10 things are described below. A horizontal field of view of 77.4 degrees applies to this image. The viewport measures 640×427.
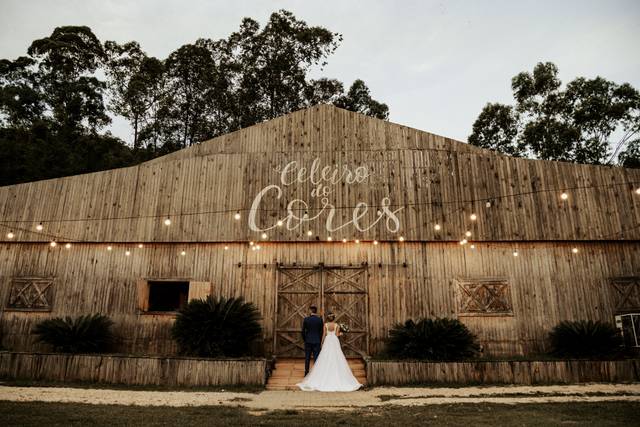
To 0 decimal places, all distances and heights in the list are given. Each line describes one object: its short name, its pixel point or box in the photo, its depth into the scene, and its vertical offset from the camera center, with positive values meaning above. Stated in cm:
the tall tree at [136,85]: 2797 +1632
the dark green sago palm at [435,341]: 978 -29
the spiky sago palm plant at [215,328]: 1030 -1
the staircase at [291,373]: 932 -111
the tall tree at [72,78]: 2656 +1636
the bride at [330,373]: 886 -97
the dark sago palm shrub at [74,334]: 1095 -20
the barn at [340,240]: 1215 +269
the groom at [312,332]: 975 -9
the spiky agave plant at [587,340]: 1037 -26
